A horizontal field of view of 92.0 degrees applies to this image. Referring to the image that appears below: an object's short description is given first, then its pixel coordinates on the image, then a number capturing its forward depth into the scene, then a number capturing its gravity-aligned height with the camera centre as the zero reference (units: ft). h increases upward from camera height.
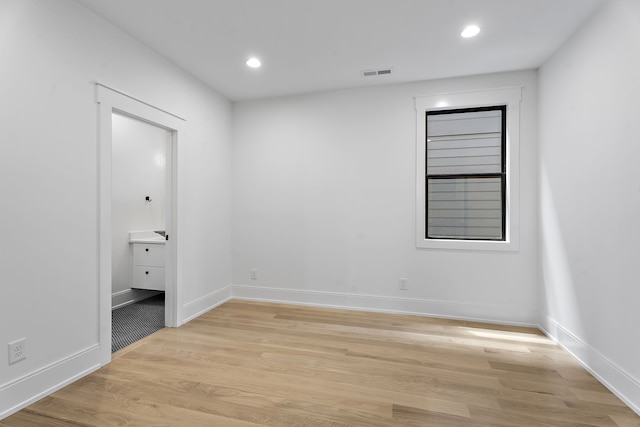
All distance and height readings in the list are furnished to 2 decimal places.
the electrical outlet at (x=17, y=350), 5.91 -2.78
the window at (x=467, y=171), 10.85 +1.49
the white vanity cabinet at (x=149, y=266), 12.78 -2.40
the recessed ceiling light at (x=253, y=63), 9.96 +4.82
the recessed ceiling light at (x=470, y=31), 8.12 +4.84
